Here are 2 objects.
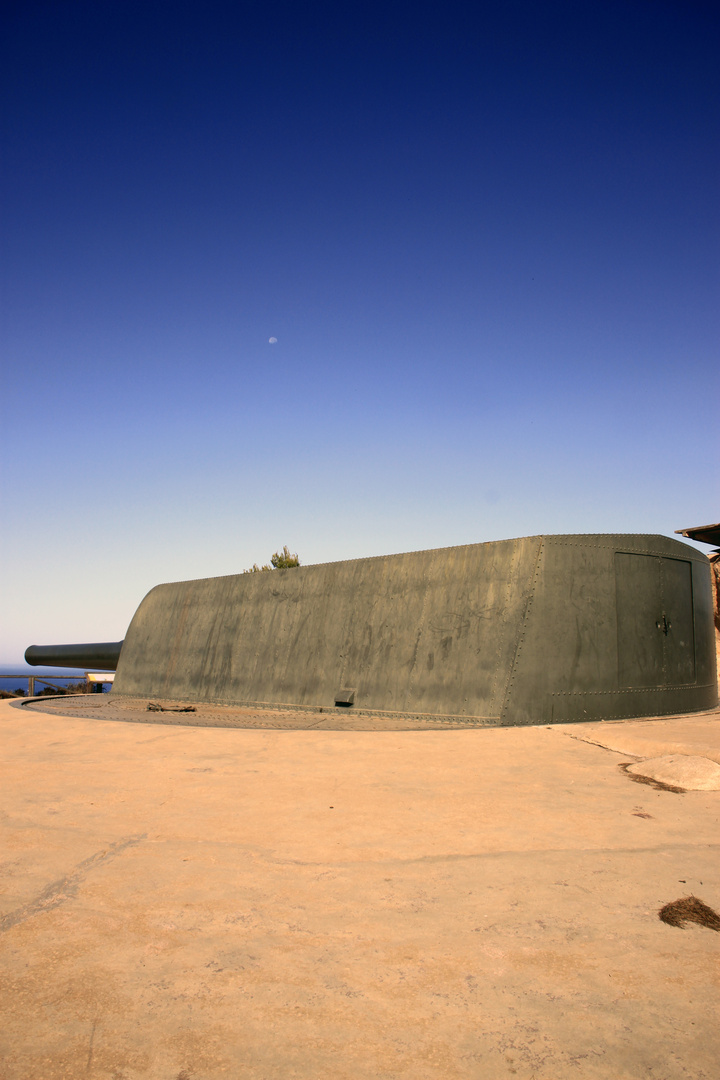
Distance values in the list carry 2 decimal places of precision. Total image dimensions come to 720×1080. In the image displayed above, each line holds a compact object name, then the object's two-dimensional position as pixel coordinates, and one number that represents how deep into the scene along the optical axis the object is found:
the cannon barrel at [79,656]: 13.45
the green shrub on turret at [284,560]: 28.31
